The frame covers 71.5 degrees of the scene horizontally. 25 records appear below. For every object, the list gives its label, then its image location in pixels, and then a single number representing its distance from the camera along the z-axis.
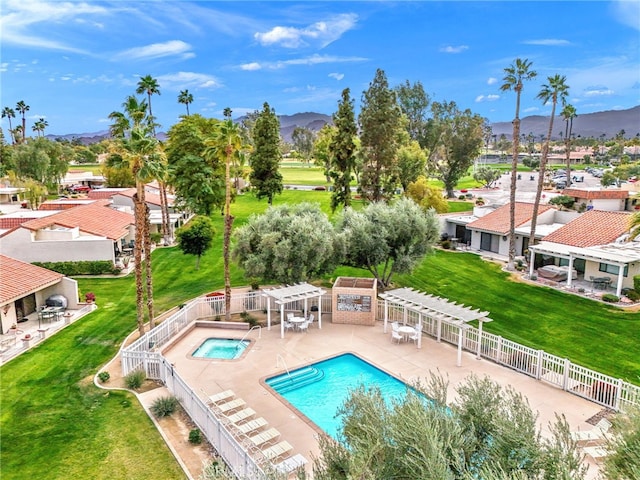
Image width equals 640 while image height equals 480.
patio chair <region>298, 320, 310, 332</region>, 21.02
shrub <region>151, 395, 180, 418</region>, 14.09
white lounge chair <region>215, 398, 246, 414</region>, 13.82
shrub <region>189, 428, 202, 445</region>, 12.71
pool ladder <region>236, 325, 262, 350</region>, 20.35
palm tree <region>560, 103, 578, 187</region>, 49.74
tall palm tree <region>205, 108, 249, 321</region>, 20.62
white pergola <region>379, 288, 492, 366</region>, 17.73
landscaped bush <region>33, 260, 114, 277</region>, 29.88
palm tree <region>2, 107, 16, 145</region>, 105.96
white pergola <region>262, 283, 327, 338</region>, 20.48
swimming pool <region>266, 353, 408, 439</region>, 15.09
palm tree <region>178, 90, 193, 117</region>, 56.38
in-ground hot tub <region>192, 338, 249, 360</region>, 19.08
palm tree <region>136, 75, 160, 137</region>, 38.30
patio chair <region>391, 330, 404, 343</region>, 19.60
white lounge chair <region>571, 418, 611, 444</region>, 11.90
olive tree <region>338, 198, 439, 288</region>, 25.08
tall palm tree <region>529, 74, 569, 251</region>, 32.56
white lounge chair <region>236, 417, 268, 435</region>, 12.79
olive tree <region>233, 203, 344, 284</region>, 22.73
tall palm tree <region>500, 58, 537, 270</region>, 31.28
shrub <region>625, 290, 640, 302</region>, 25.98
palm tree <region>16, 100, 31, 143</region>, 102.25
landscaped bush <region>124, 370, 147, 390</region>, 15.88
